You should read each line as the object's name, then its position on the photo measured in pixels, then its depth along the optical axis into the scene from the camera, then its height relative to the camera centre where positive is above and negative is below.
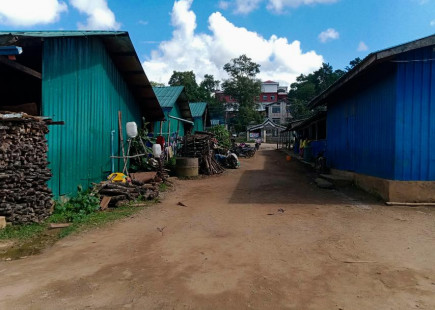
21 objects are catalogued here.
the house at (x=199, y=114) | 26.10 +2.78
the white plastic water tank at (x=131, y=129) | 10.25 +0.53
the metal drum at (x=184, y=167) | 13.62 -1.06
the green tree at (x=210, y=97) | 51.75 +8.86
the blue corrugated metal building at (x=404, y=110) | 7.41 +0.97
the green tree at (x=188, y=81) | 49.62 +11.08
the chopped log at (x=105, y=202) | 7.40 -1.52
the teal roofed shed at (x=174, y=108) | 16.52 +2.50
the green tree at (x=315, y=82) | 61.70 +14.29
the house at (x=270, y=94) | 64.25 +12.80
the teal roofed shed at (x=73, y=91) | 7.14 +1.48
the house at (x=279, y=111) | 61.03 +7.21
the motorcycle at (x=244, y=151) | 24.98 -0.51
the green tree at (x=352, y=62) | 60.09 +17.89
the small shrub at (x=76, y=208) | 6.33 -1.55
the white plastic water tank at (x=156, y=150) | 11.12 -0.22
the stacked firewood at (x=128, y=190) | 7.85 -1.36
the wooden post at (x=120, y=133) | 10.39 +0.37
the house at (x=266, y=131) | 49.43 +2.48
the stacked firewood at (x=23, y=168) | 5.52 -0.51
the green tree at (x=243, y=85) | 47.06 +9.92
